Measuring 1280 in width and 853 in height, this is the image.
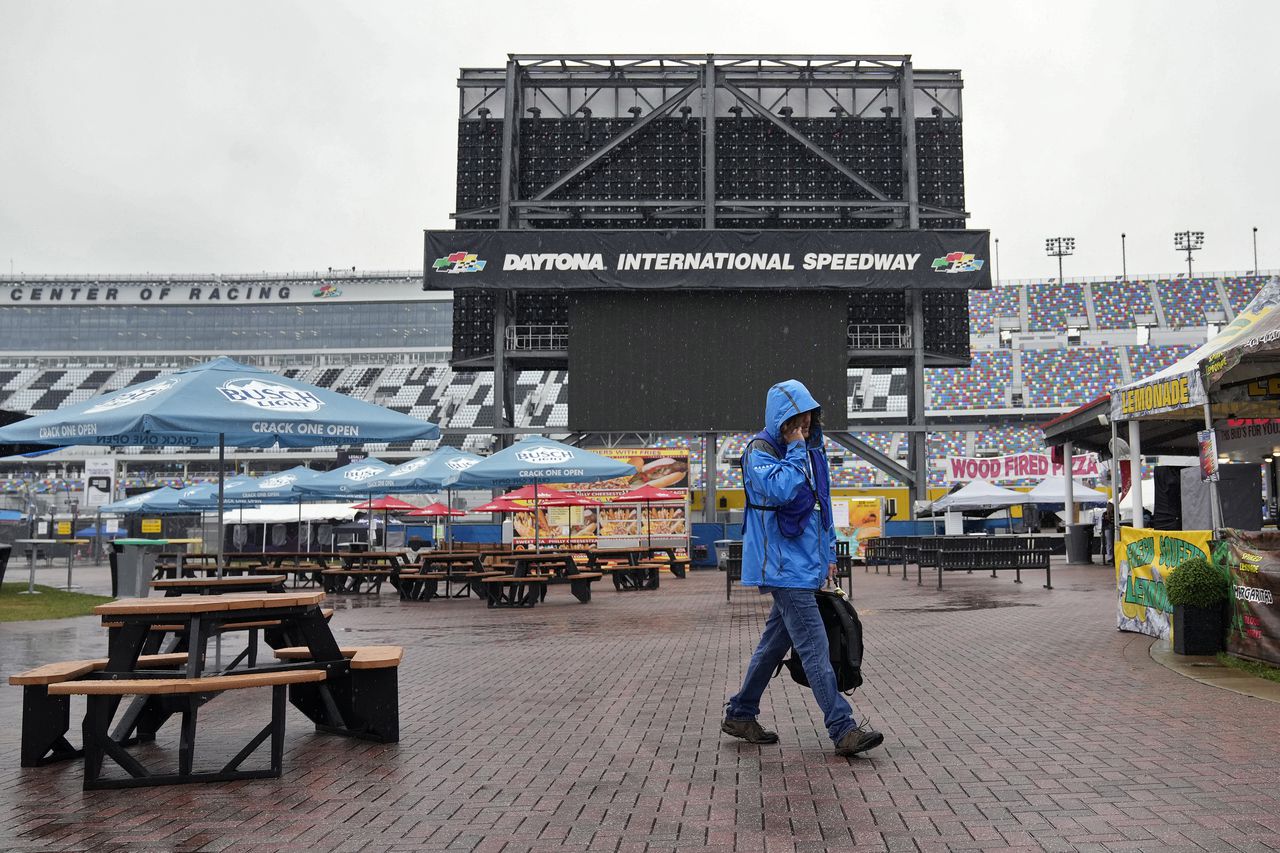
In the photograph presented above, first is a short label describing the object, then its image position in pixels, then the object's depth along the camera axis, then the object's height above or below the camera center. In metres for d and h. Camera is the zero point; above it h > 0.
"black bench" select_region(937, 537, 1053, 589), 18.14 -0.65
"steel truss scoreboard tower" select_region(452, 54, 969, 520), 37.38 +12.21
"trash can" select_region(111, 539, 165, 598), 18.91 -0.95
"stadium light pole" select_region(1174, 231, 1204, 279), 84.81 +19.98
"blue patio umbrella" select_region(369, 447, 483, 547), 20.61 +0.70
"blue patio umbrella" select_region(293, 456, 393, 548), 22.70 +0.59
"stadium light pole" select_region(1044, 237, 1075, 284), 86.44 +19.84
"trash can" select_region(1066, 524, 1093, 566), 27.72 -0.72
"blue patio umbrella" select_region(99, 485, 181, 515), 25.95 +0.19
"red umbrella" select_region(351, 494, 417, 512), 29.56 +0.18
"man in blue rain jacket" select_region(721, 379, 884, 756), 5.52 -0.19
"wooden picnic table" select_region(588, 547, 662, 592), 21.59 -1.04
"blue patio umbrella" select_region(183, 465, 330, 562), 23.59 +0.43
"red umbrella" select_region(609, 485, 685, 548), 27.07 +0.38
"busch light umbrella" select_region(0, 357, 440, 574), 7.46 +0.63
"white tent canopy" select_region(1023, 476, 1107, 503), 30.55 +0.51
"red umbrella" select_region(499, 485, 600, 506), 23.34 +0.29
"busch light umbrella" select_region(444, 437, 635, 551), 18.39 +0.71
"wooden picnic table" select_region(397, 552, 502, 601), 19.12 -1.04
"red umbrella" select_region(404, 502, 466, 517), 28.17 +0.01
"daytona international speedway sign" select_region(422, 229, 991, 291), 35.66 +7.71
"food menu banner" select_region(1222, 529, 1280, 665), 7.91 -0.56
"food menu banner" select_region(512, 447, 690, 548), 30.67 -0.29
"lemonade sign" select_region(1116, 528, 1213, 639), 9.55 -0.50
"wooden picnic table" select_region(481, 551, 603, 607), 17.23 -1.01
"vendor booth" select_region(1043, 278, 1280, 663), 8.12 +0.43
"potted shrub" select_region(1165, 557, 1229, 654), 8.88 -0.72
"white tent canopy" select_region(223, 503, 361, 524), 35.75 -0.07
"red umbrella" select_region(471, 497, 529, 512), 25.56 +0.12
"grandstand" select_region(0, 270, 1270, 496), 63.31 +10.41
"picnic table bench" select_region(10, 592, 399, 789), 5.21 -0.85
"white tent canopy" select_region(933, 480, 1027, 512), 29.42 +0.38
